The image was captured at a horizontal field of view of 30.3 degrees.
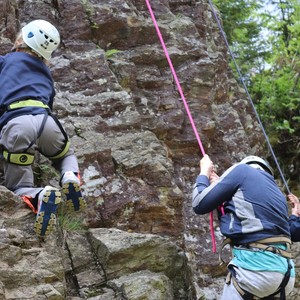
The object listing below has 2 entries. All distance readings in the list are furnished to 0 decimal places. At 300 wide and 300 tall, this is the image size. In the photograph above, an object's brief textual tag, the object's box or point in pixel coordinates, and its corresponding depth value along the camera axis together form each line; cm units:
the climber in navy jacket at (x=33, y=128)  523
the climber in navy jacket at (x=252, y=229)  433
